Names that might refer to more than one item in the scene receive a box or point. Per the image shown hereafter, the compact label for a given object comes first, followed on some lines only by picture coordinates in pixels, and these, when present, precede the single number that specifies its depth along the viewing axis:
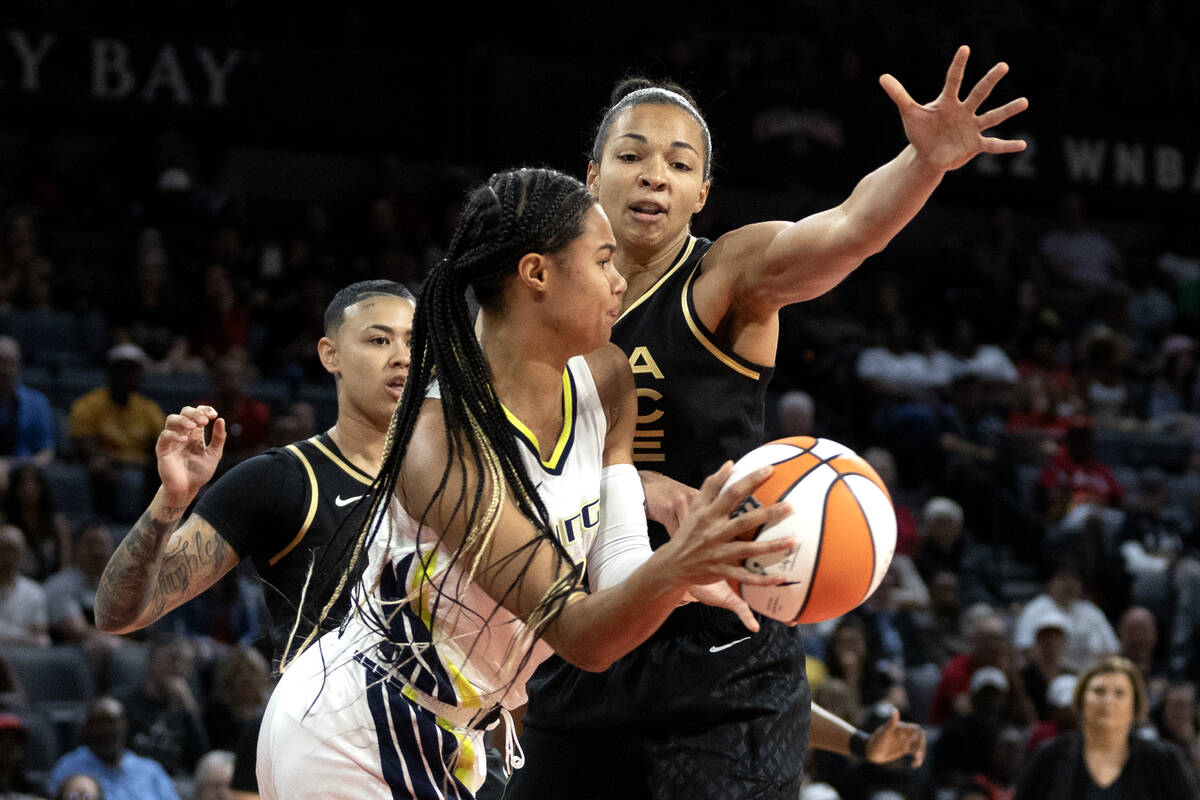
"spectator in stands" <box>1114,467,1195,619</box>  23.31
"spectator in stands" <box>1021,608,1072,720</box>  19.80
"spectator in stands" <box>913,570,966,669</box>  20.77
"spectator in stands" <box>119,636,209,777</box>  15.52
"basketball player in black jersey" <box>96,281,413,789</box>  7.55
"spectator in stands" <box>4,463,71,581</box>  17.45
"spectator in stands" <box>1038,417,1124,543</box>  24.83
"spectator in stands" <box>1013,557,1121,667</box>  21.41
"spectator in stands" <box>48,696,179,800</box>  14.56
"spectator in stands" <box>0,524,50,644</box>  16.41
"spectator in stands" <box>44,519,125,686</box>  16.50
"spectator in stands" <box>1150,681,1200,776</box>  18.70
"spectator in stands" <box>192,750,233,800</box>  14.27
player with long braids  5.86
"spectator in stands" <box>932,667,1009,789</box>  17.62
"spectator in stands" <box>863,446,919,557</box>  22.44
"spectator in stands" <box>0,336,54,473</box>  19.14
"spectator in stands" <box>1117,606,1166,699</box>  21.17
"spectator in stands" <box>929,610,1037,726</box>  19.06
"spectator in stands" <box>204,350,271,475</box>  19.47
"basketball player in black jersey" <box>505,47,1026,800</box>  7.10
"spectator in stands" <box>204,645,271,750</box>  15.70
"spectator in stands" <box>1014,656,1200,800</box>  14.46
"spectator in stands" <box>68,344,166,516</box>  19.80
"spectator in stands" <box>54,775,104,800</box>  13.82
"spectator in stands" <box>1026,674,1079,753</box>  18.05
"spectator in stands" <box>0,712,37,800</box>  14.57
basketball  5.80
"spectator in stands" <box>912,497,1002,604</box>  22.66
